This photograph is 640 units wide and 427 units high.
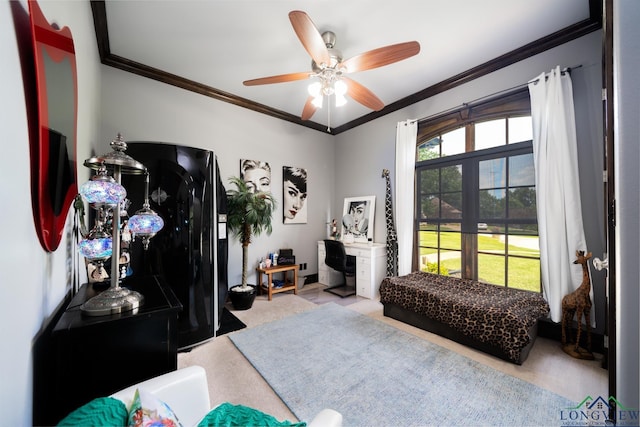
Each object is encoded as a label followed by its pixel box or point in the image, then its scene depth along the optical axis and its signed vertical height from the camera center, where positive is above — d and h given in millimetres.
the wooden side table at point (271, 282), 3572 -1051
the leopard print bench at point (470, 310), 1994 -912
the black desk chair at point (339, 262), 3696 -767
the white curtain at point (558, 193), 2248 +185
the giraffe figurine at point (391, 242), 3730 -434
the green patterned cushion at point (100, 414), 583 -504
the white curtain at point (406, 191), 3514 +327
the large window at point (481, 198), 2697 +183
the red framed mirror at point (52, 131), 791 +332
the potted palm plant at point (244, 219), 3207 -60
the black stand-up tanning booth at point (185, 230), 2145 -142
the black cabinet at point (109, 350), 861 -516
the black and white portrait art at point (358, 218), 4156 -76
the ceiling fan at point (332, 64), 1739 +1258
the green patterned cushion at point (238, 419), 755 -654
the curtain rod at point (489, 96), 2314 +1348
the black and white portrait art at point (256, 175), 3766 +631
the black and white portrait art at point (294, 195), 4227 +342
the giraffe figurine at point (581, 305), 2045 -789
